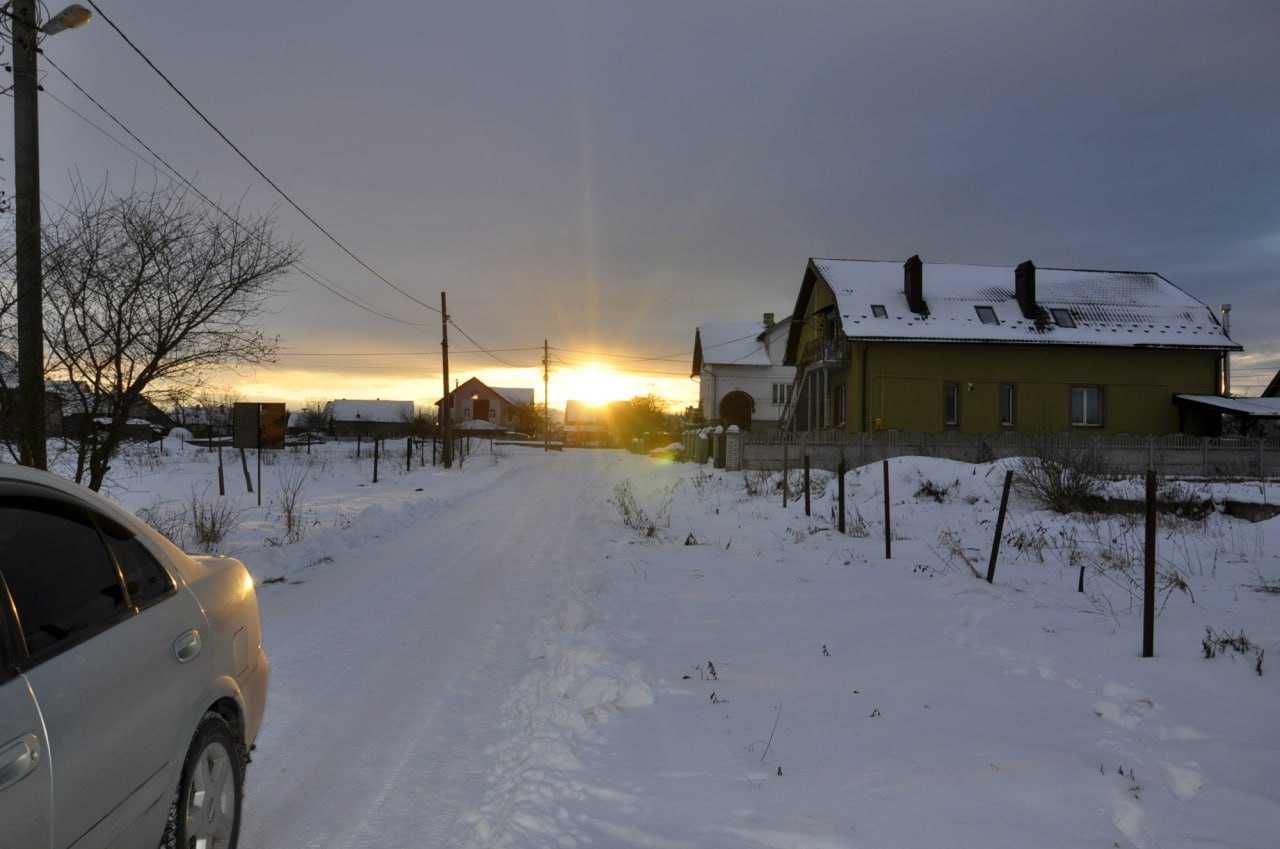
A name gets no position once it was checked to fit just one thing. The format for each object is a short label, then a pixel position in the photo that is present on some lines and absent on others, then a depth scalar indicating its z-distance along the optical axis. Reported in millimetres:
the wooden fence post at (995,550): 8570
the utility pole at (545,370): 64550
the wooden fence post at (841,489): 12495
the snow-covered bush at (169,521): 11320
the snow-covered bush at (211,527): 11039
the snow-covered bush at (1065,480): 15375
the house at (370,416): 92812
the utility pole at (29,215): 7488
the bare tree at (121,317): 8820
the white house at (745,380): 53781
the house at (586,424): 70888
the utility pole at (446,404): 31505
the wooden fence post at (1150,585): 5695
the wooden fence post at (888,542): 10636
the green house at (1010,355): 31453
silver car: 2031
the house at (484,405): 94250
